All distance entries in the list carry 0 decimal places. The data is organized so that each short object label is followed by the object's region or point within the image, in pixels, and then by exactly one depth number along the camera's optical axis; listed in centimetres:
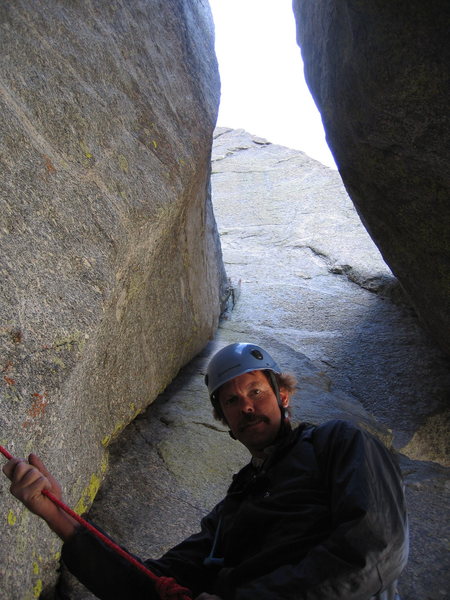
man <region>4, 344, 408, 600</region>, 144
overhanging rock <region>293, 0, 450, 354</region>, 346
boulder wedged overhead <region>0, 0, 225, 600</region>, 218
